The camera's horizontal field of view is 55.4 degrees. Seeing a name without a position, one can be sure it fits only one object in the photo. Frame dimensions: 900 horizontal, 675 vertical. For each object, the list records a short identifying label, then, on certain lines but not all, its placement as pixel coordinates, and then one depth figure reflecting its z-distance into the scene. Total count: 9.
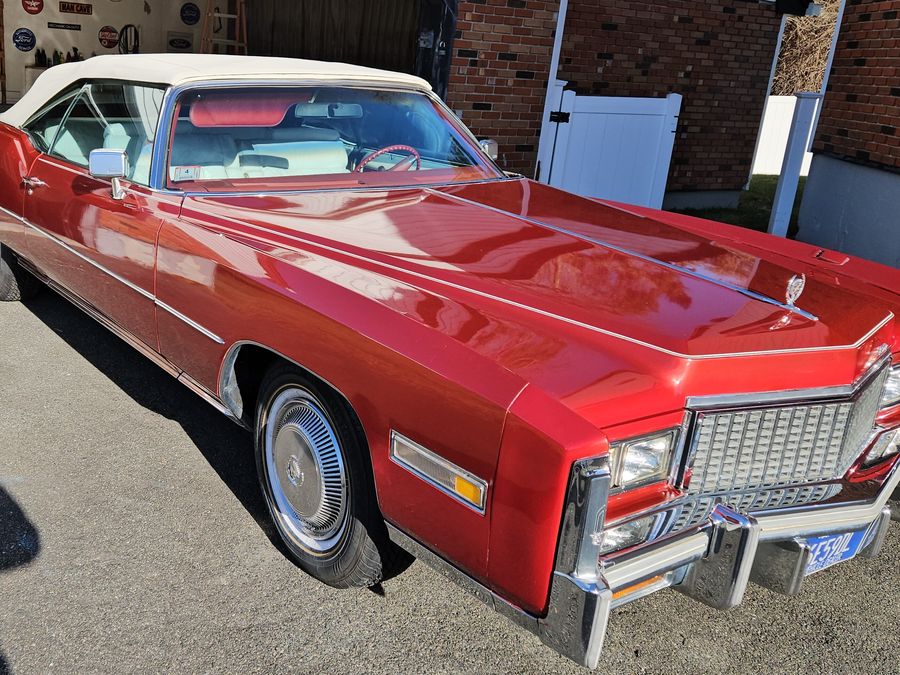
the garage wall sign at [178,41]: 14.35
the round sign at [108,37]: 13.91
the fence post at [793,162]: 7.73
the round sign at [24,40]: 13.45
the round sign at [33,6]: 13.27
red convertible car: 2.08
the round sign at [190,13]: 14.38
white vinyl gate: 7.90
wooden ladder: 12.68
